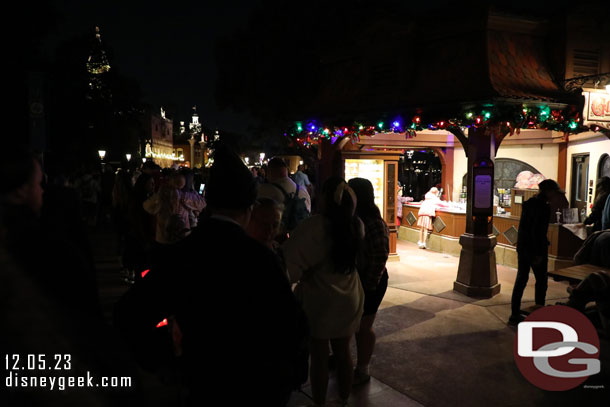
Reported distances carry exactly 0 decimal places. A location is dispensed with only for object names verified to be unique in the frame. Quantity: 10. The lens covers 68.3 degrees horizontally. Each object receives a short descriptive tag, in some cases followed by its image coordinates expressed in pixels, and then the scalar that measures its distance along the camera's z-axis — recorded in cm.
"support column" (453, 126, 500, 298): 757
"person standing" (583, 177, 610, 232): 853
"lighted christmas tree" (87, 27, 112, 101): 3183
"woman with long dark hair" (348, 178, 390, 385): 412
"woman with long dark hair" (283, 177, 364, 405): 346
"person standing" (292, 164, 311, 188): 1123
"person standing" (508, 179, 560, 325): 597
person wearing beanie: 173
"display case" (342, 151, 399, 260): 1083
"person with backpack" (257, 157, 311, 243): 569
